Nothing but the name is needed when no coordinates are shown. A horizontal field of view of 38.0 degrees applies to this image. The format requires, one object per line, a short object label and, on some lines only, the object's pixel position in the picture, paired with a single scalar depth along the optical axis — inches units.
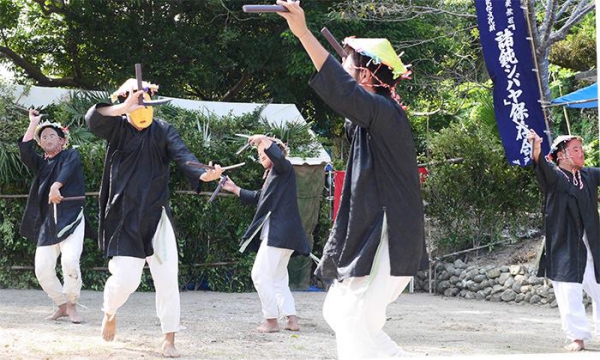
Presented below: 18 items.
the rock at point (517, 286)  468.1
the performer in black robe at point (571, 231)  299.7
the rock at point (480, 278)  486.3
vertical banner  409.1
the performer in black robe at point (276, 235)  321.6
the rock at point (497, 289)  476.7
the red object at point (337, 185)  488.7
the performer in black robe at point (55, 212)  331.0
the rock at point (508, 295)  469.1
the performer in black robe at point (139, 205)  245.3
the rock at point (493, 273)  482.0
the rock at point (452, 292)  497.4
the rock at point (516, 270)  472.1
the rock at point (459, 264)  504.1
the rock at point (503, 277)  476.4
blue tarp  412.5
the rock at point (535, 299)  459.2
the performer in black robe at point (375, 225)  171.0
